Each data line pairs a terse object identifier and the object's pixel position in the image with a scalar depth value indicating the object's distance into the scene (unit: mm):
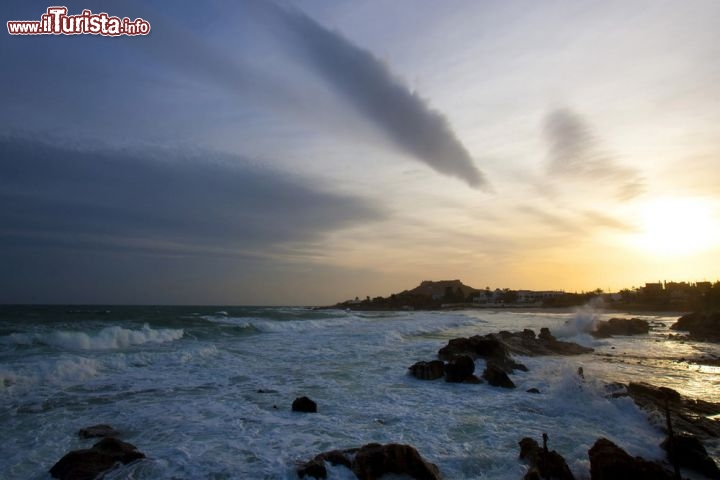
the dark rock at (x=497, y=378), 14255
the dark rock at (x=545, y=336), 25666
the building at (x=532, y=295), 138625
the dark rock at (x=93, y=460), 6887
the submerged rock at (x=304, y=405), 11031
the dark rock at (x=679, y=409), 9922
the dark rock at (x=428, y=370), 15352
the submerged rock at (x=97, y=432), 9000
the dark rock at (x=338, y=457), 7430
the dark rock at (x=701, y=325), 32875
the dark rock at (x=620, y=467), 6594
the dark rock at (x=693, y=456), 7500
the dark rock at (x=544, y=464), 6730
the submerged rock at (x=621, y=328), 35375
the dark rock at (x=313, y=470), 7047
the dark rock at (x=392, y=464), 7090
